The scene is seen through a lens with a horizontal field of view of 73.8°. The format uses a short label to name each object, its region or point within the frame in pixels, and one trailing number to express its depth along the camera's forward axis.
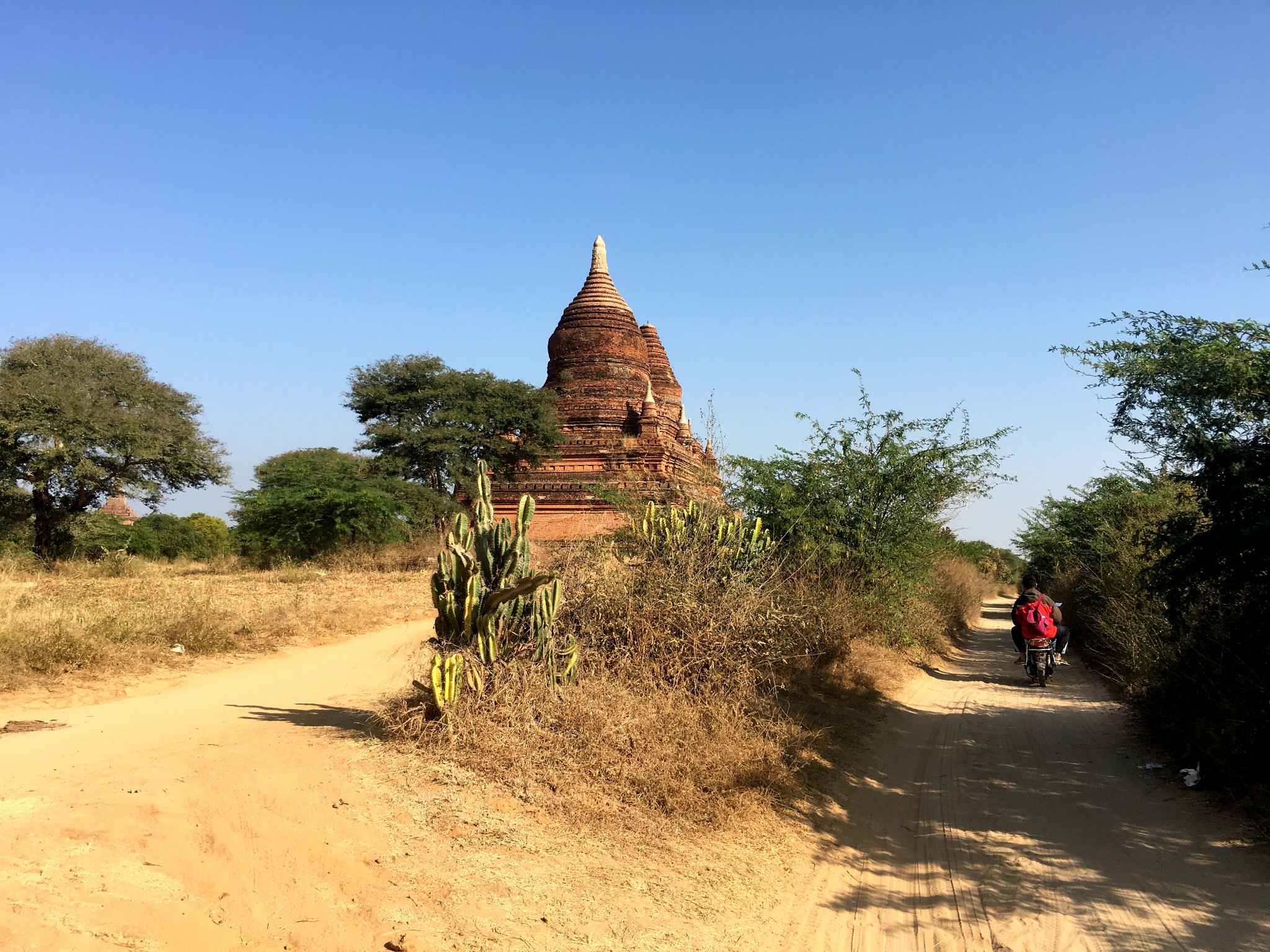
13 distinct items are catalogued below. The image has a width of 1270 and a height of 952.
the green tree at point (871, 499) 11.85
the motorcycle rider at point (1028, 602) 10.80
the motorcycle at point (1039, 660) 11.00
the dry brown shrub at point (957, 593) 17.09
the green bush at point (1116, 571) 8.72
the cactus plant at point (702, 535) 7.89
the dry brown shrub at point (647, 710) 5.26
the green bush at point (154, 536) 19.28
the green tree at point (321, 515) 19.75
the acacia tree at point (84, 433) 17.09
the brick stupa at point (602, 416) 24.38
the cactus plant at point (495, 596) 5.85
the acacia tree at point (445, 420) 23.23
